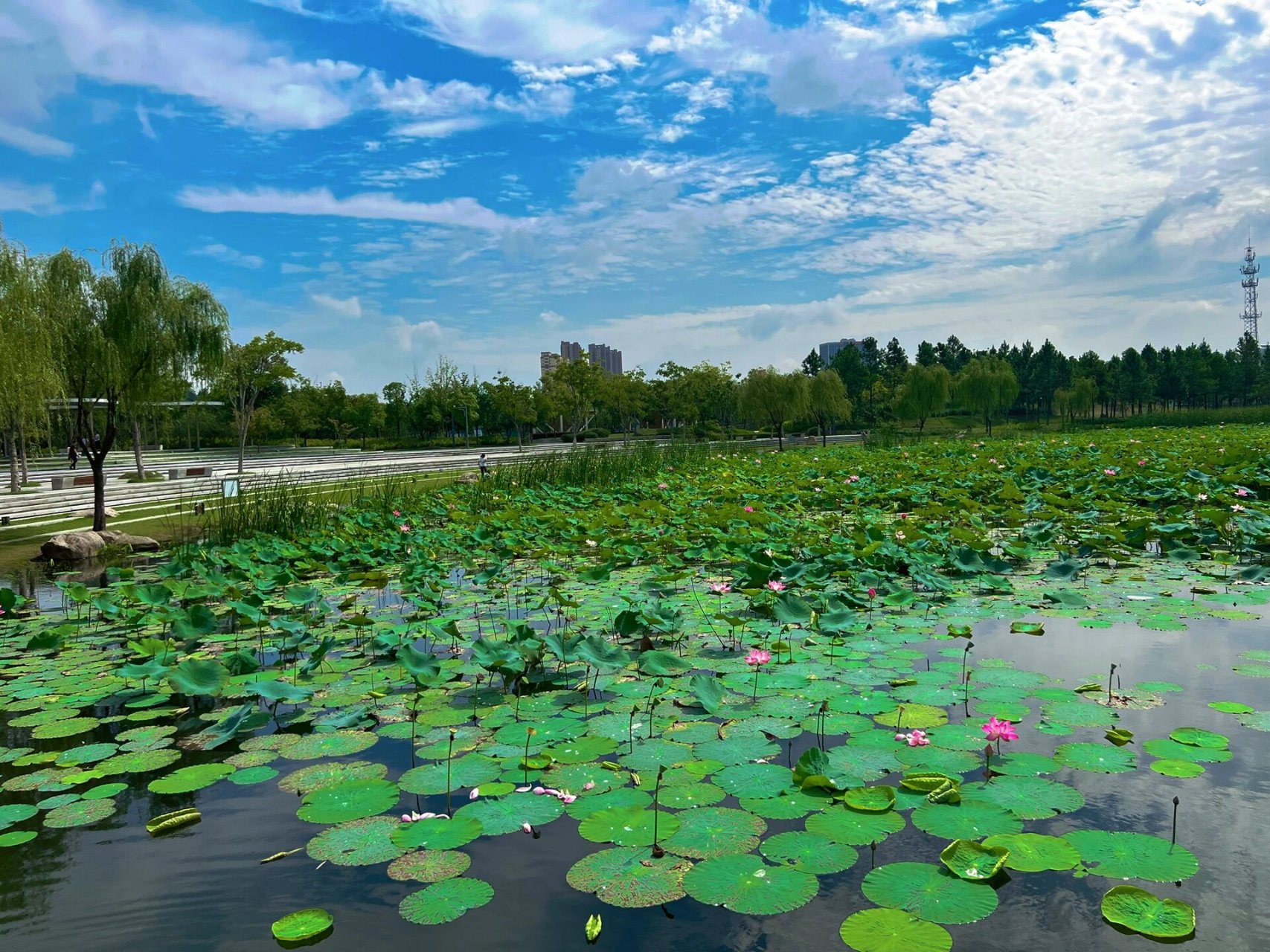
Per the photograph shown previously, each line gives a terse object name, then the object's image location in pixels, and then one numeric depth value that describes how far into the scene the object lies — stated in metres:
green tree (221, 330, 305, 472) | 29.44
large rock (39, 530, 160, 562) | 9.07
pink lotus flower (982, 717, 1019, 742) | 2.57
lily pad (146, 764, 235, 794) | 2.70
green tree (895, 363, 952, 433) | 41.81
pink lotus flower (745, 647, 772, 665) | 3.43
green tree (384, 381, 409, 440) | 52.44
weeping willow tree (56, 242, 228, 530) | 11.63
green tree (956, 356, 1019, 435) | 43.03
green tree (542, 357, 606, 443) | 41.22
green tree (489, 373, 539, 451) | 42.47
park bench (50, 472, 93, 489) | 19.16
